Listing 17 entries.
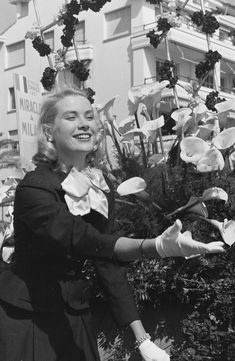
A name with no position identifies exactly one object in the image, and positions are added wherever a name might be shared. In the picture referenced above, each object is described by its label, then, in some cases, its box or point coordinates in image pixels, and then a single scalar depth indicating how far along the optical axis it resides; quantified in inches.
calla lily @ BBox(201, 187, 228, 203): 111.3
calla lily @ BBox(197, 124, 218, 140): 125.7
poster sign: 270.9
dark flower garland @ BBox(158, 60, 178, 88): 182.9
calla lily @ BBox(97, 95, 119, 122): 145.3
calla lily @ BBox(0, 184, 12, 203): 149.9
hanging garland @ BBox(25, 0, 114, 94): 191.9
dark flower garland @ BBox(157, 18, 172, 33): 191.0
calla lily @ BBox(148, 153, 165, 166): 132.2
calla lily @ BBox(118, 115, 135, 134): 139.9
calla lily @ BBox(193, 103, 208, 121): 128.3
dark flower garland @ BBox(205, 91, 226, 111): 170.7
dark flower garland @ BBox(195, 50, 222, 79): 184.5
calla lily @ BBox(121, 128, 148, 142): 130.0
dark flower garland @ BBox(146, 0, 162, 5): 191.8
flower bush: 113.0
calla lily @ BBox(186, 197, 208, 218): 113.6
